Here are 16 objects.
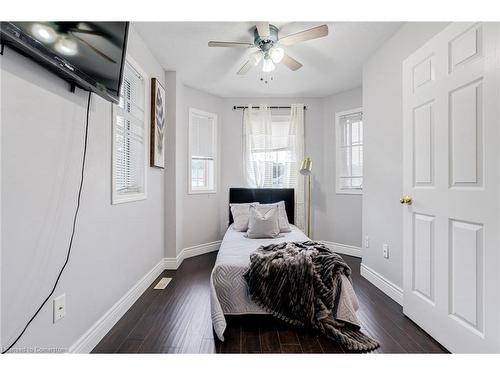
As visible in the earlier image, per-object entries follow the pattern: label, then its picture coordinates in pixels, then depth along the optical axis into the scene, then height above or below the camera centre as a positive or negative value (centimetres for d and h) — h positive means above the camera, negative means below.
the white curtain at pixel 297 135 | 393 +90
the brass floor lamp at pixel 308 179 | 345 +17
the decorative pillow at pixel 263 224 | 283 -44
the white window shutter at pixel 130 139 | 202 +47
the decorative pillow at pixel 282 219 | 314 -41
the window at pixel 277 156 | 396 +56
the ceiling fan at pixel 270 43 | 200 +134
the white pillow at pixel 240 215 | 326 -37
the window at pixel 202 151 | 371 +62
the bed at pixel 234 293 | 175 -83
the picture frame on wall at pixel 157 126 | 264 +74
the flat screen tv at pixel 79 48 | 99 +70
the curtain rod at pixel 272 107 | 400 +140
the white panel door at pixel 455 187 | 130 +2
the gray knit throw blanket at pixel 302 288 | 174 -76
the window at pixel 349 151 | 365 +61
